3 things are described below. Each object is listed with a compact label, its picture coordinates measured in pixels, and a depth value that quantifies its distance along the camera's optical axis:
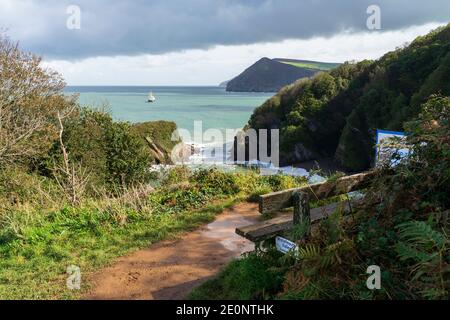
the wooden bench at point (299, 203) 4.53
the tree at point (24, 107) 15.88
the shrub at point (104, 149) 18.70
